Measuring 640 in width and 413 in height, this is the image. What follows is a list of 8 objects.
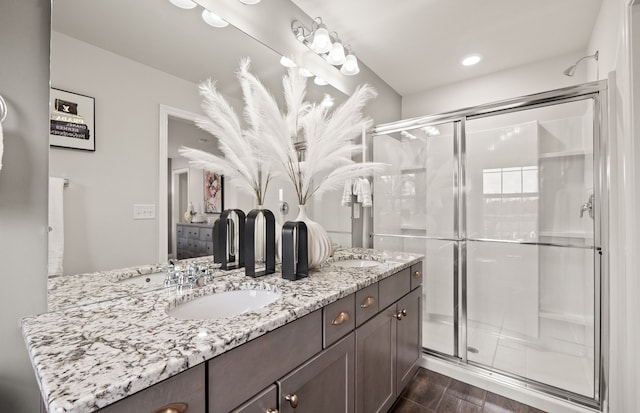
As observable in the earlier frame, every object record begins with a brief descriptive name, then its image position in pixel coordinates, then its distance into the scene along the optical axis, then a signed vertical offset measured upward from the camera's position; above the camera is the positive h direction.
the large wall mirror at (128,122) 0.91 +0.32
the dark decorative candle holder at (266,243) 1.21 -0.16
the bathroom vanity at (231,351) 0.53 -0.33
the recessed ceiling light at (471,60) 2.37 +1.28
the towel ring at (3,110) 0.78 +0.27
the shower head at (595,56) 1.90 +1.04
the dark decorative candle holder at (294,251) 1.18 -0.19
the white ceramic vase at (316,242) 1.33 -0.17
